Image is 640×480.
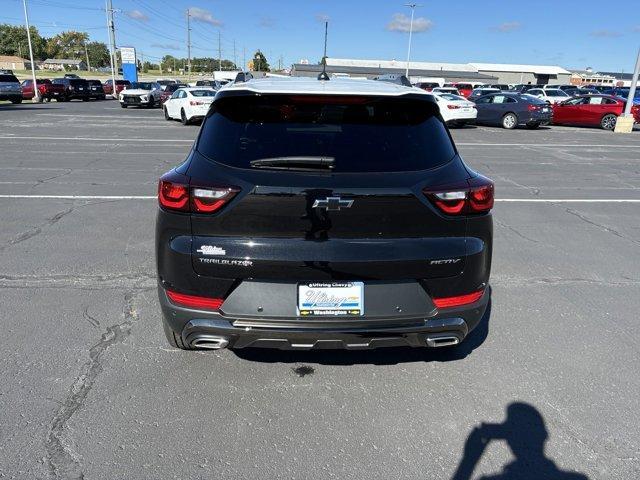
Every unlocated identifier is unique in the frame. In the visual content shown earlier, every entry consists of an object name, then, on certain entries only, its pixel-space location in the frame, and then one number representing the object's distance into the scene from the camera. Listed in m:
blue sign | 53.97
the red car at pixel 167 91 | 35.22
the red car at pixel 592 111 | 23.19
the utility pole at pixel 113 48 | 46.53
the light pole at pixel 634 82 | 21.06
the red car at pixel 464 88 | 38.84
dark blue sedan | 22.19
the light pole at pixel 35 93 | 35.11
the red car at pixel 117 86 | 48.34
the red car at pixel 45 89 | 35.41
